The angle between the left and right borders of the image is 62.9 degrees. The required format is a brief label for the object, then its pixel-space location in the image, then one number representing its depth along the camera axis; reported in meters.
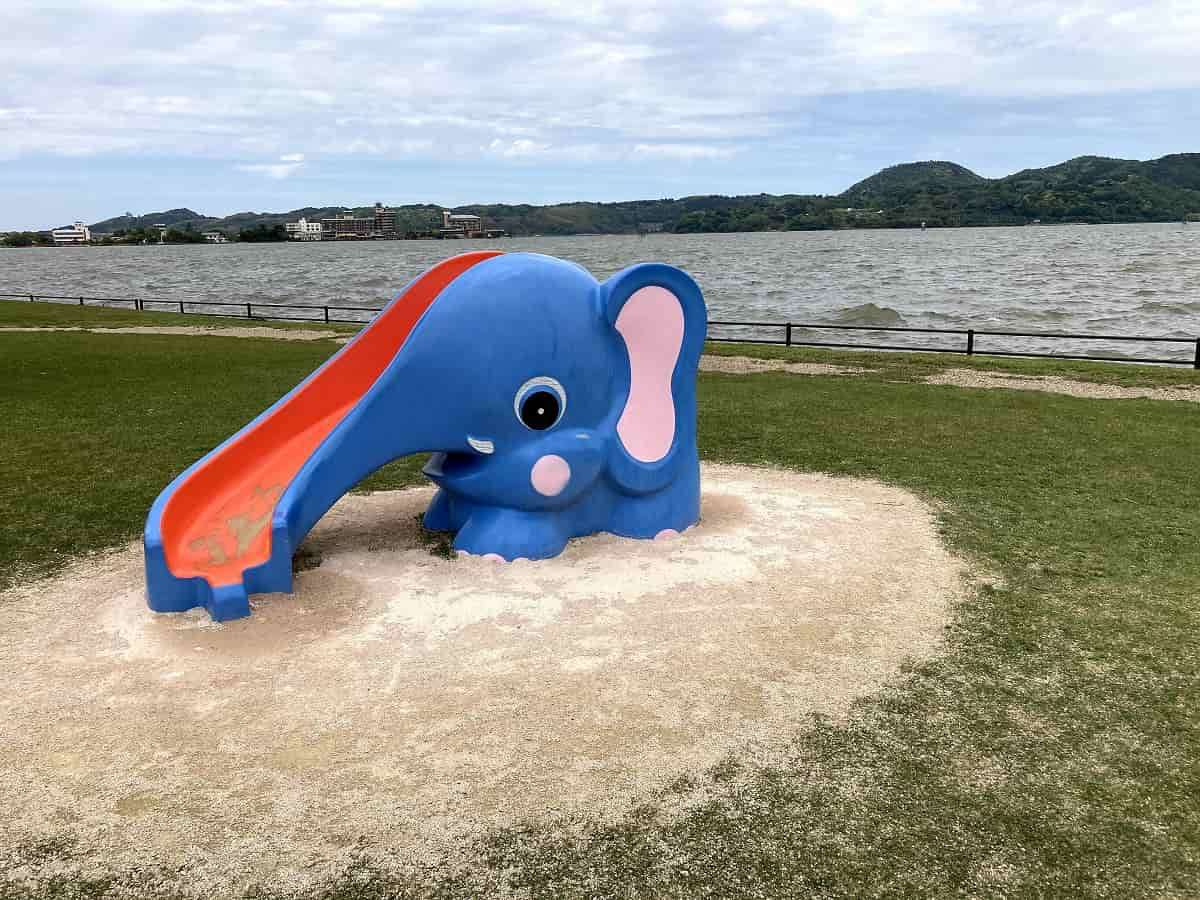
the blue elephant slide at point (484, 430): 7.05
